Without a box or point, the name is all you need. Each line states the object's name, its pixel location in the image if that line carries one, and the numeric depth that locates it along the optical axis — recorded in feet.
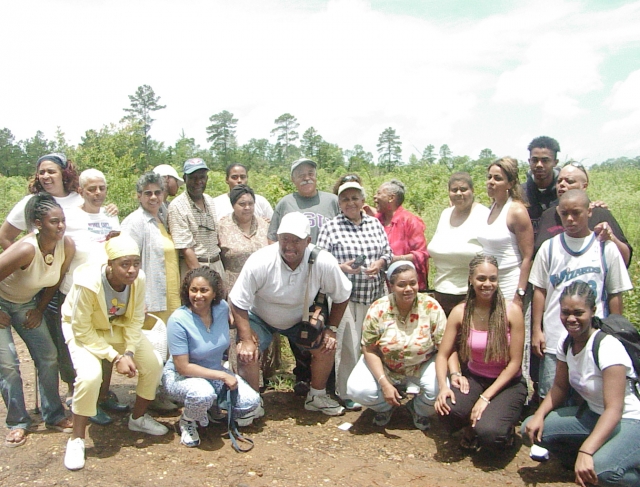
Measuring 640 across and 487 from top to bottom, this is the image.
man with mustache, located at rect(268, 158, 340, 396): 15.12
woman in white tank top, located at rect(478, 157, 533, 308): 12.98
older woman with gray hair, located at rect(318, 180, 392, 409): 14.08
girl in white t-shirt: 9.80
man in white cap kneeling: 13.00
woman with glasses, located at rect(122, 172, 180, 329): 13.94
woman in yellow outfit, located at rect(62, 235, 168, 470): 11.30
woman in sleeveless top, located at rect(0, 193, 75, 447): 11.85
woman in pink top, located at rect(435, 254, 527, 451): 11.82
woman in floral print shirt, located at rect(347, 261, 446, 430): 12.87
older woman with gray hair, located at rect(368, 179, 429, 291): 14.82
